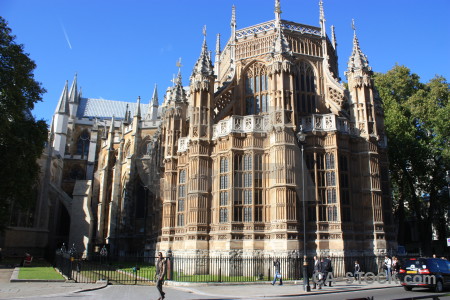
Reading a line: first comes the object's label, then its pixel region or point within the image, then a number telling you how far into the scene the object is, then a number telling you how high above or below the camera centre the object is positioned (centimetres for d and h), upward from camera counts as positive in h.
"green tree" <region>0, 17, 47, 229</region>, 2391 +779
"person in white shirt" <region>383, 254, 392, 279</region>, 2030 -112
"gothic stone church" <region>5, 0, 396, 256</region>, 2281 +566
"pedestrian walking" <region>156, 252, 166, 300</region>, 1241 -94
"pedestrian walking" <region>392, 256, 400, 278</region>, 2067 -112
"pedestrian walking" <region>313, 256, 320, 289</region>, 1698 -128
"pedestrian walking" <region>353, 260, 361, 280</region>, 2038 -131
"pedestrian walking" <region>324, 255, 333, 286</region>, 1816 -116
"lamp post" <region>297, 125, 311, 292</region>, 1590 -154
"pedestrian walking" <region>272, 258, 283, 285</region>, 1814 -127
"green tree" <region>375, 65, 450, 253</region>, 3322 +882
